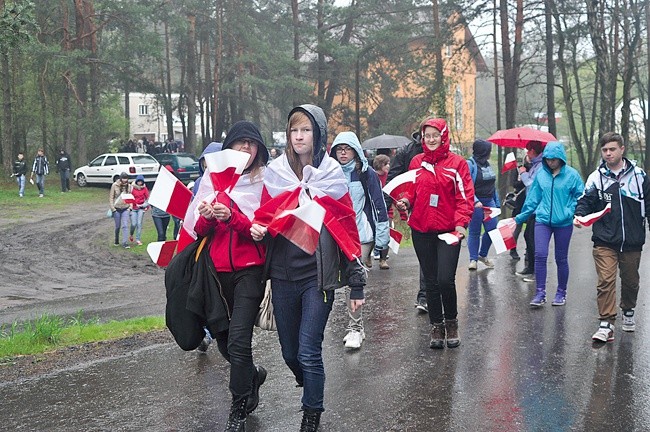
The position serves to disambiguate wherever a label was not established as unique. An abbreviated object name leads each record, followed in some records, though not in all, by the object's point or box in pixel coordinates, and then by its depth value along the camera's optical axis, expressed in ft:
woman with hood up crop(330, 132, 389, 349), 24.67
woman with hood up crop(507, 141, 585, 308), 30.35
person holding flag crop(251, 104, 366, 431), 16.03
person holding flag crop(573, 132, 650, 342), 24.93
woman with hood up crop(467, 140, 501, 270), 37.58
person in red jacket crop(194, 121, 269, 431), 16.02
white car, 124.06
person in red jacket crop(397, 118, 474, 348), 22.91
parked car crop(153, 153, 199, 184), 125.31
